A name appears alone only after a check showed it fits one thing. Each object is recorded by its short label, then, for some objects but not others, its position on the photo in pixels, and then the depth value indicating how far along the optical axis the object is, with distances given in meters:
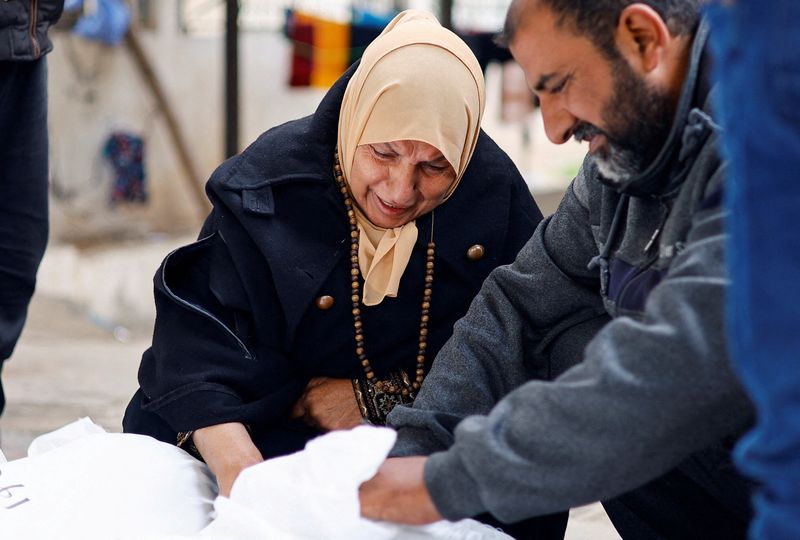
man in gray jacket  1.39
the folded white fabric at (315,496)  1.69
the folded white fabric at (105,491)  1.92
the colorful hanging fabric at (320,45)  7.12
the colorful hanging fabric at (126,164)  8.14
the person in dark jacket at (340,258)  2.22
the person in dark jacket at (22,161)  2.95
